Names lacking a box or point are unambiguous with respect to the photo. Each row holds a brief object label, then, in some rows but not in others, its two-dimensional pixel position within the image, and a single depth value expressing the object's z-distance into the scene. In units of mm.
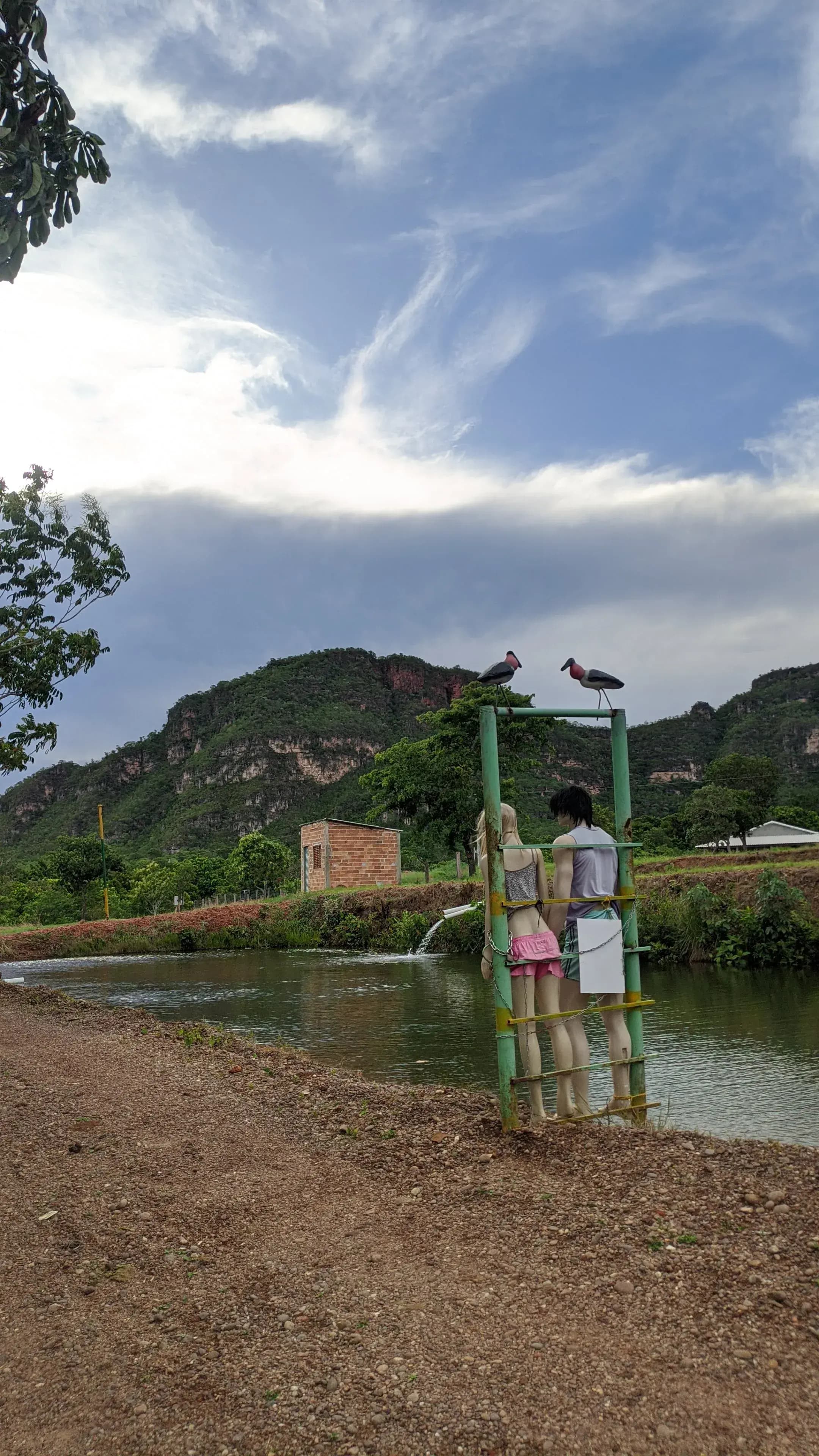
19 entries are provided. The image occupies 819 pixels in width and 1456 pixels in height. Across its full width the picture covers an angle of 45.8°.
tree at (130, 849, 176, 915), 45594
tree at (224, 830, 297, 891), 48875
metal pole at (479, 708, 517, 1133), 5496
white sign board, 5707
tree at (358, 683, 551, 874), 37031
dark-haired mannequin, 5820
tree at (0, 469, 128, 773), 15586
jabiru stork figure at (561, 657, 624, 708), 5910
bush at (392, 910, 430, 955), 30375
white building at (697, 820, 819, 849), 56000
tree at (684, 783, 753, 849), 55469
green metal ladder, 5492
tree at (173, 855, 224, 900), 47375
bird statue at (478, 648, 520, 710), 5406
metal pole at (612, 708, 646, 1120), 6039
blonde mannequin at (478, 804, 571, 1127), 5727
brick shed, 42594
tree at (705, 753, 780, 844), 61344
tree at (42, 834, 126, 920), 48094
